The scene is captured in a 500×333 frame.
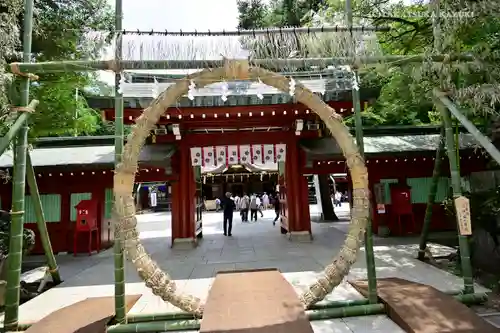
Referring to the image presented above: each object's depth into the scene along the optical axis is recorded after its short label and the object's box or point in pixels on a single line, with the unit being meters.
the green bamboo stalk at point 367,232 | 4.35
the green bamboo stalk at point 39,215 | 4.98
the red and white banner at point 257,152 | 9.70
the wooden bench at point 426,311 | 3.55
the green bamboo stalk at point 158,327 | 3.88
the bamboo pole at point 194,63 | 4.16
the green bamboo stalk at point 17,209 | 4.10
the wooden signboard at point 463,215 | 4.43
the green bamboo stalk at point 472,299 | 4.44
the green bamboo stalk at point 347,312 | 4.11
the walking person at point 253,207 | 17.23
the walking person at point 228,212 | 11.65
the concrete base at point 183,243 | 9.61
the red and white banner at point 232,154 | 9.68
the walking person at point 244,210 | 16.83
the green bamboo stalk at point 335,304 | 4.27
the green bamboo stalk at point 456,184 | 4.51
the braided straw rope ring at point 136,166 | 3.86
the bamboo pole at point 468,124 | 3.87
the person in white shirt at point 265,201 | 23.48
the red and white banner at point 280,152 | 9.77
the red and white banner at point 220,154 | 9.70
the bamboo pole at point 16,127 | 3.94
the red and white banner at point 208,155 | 9.70
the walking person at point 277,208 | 16.01
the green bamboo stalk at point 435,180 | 6.09
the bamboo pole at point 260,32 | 4.34
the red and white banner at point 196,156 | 9.71
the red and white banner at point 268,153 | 9.72
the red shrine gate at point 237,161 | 9.71
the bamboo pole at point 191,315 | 4.10
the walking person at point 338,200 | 25.58
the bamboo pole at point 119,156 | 3.98
